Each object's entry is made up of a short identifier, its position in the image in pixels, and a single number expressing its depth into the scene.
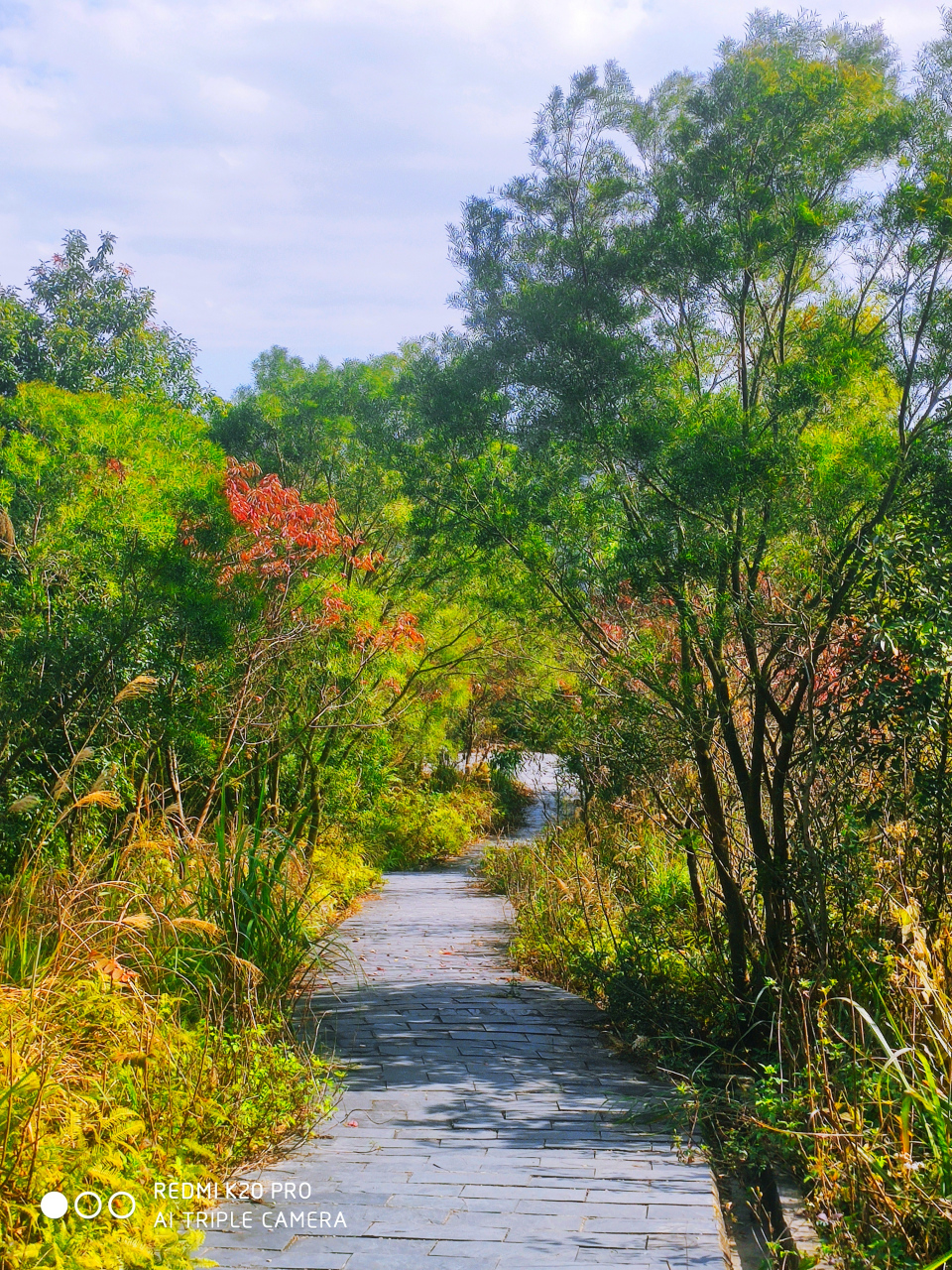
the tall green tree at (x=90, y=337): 16.28
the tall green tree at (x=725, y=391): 5.62
